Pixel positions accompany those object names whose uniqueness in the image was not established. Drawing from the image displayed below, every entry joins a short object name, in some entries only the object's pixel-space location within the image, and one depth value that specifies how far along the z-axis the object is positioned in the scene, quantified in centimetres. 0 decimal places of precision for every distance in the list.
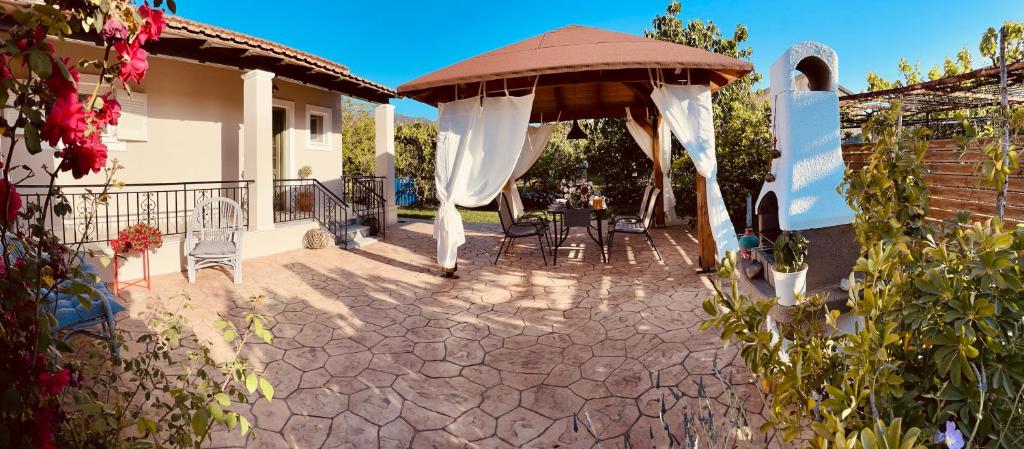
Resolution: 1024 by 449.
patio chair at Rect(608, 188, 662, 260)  816
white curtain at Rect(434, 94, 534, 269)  711
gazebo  647
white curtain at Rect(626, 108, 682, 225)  1066
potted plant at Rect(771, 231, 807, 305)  341
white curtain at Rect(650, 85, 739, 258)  659
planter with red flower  620
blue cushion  353
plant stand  634
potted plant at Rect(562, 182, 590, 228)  813
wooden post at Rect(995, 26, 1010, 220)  228
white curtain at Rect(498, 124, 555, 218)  1080
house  818
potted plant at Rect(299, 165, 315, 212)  1138
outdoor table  809
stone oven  371
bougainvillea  121
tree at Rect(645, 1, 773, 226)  918
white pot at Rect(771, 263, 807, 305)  340
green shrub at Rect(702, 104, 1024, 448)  127
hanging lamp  1178
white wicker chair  673
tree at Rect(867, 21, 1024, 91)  1617
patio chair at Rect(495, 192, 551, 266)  847
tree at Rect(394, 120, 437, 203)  1898
